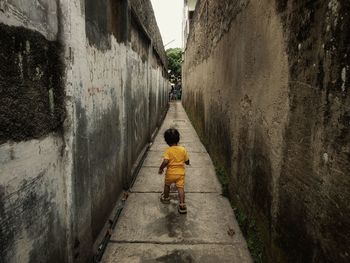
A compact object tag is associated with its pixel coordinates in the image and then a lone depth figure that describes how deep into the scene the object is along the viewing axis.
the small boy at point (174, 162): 4.05
